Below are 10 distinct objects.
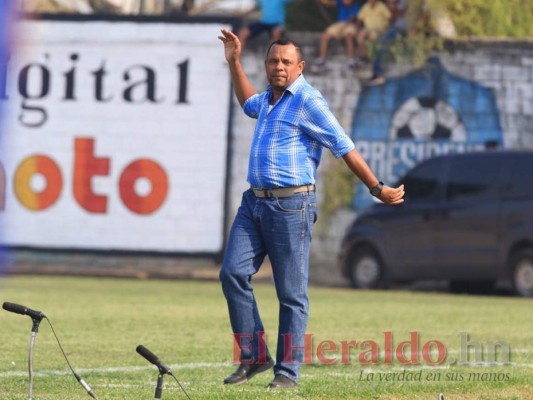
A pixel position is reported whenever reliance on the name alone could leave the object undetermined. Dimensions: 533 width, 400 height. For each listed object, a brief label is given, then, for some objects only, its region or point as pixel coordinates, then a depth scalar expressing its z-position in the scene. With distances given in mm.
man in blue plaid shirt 18734
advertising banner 52750
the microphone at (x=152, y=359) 15347
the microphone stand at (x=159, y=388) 15391
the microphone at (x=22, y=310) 16187
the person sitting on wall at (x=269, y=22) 51969
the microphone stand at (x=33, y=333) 16000
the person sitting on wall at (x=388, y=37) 51906
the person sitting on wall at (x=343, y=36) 51906
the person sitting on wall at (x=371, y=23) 51937
